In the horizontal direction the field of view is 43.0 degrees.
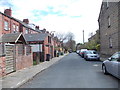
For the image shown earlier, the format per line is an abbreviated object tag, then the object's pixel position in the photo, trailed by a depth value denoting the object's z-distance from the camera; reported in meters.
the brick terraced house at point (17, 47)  9.57
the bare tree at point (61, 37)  83.60
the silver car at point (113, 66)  7.58
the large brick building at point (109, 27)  17.89
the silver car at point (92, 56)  21.73
